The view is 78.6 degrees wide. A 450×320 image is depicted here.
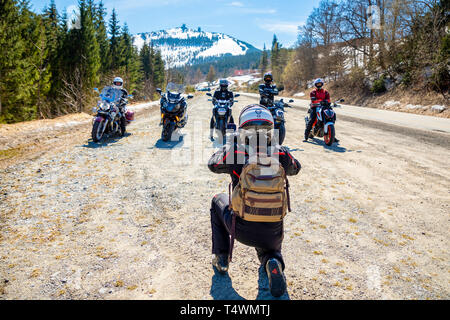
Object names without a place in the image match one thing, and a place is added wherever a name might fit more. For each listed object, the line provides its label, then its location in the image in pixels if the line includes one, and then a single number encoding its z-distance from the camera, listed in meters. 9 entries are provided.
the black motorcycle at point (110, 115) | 8.28
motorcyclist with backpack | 2.26
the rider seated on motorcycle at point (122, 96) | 9.23
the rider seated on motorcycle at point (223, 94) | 9.51
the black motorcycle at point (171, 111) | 9.03
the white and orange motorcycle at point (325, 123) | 8.70
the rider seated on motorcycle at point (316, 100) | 9.28
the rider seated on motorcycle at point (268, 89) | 9.76
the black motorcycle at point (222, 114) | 9.16
